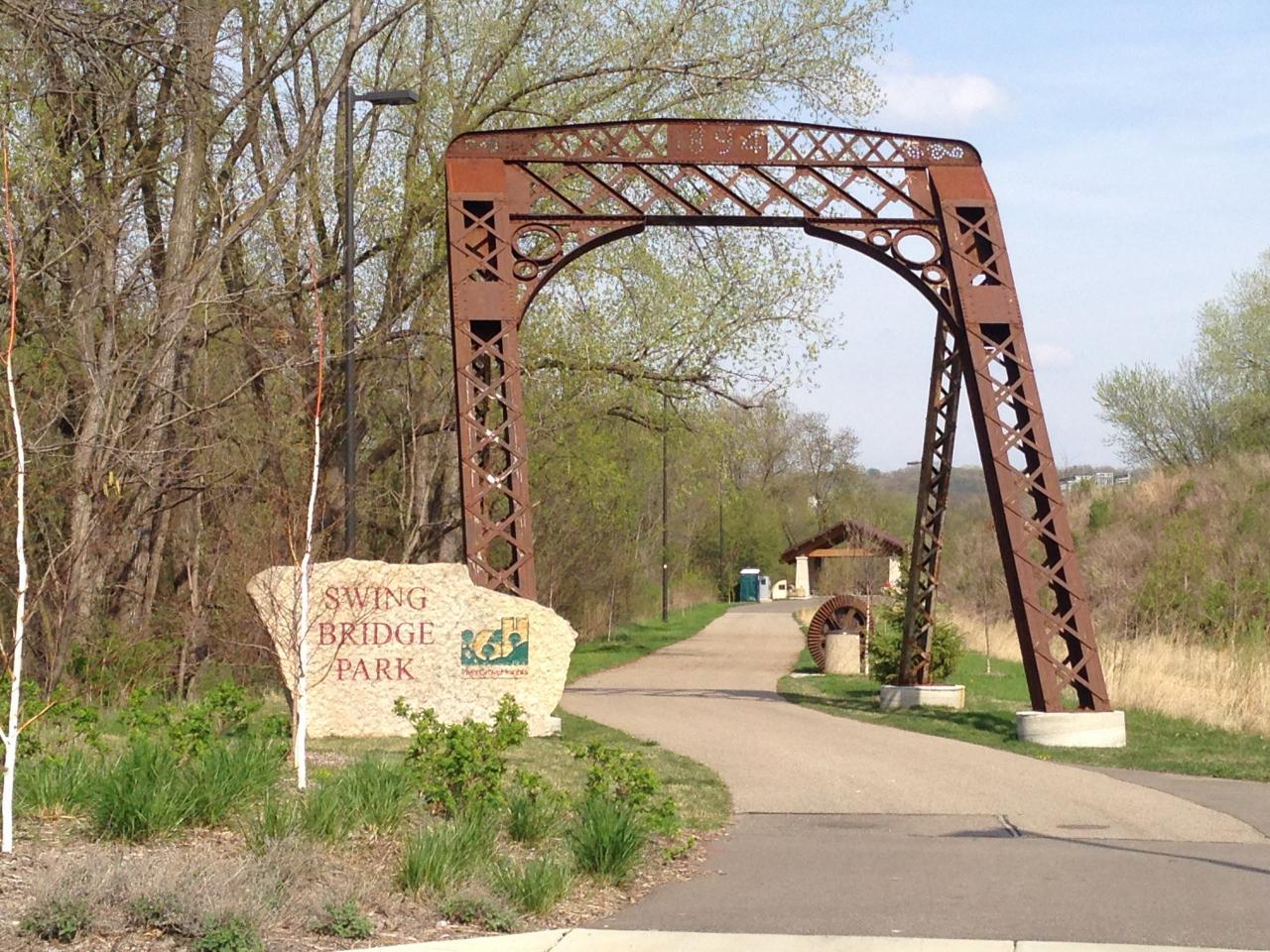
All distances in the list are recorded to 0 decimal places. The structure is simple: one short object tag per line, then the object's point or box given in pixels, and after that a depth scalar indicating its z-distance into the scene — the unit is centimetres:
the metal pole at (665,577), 5858
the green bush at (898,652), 2341
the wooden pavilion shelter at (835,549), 3778
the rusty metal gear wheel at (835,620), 3222
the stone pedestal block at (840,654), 3142
